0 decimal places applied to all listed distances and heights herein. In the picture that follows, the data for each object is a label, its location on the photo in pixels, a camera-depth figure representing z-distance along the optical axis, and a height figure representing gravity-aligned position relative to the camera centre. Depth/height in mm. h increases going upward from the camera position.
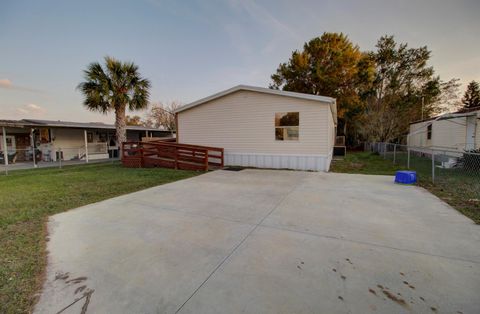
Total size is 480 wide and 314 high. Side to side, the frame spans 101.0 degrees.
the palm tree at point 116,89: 11578 +3577
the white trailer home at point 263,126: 8695 +939
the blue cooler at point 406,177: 6078 -1049
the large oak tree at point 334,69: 18830 +7368
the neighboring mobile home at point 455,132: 9523 +613
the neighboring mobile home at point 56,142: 14297 +498
